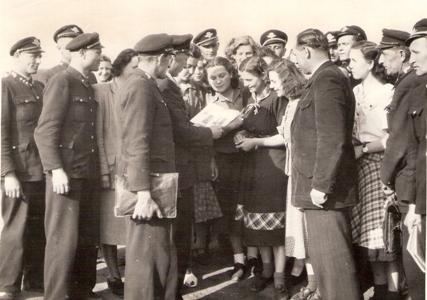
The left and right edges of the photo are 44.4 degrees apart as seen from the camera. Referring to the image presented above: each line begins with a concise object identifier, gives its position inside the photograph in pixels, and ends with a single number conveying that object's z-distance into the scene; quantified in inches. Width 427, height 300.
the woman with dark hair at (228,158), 177.6
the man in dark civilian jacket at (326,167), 118.8
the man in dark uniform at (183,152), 142.3
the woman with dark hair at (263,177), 164.7
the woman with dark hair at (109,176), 162.6
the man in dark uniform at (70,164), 144.0
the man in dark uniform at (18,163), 156.9
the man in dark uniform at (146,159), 122.8
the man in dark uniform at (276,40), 215.8
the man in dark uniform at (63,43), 179.2
